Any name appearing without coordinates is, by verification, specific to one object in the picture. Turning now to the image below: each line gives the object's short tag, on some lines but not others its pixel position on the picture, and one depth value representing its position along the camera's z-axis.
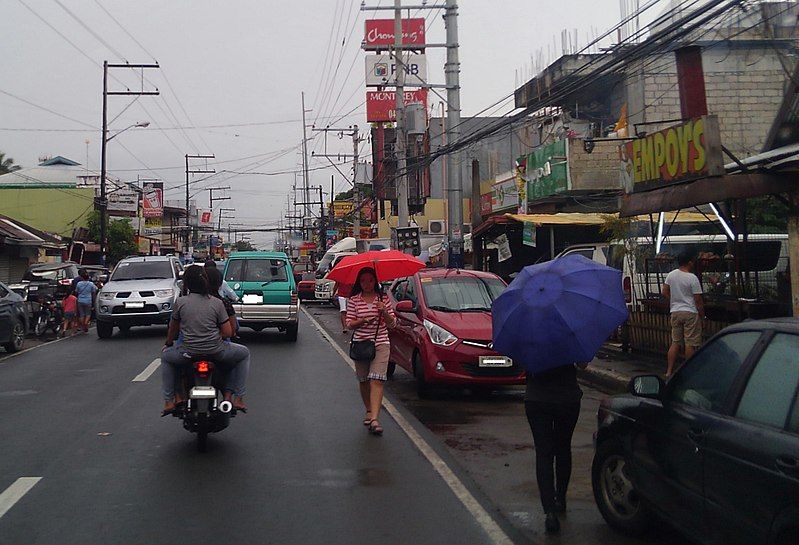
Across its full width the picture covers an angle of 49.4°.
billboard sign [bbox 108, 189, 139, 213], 61.28
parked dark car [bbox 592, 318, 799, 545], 4.04
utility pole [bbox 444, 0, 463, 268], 24.14
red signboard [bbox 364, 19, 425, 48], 47.34
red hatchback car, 11.58
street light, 41.00
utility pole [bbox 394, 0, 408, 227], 29.00
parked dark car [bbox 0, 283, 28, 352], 17.53
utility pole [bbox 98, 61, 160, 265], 41.00
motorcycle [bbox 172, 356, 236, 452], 8.39
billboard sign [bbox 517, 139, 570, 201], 26.70
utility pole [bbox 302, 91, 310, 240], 88.88
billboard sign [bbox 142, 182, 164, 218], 80.44
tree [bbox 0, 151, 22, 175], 76.44
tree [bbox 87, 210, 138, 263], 55.38
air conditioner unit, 38.84
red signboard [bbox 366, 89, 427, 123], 59.00
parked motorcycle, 22.31
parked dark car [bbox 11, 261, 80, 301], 22.92
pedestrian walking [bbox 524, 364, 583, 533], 6.00
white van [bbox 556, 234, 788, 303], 15.85
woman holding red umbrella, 9.58
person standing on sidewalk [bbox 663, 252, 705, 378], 12.66
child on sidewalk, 23.14
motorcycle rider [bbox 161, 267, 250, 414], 8.54
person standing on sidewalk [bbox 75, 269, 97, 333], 23.50
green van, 20.22
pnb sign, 39.84
